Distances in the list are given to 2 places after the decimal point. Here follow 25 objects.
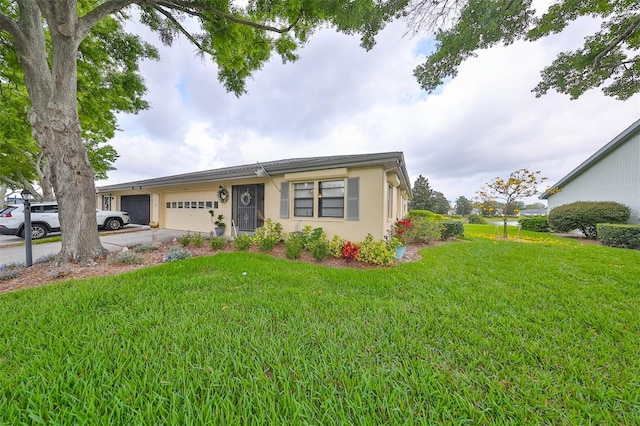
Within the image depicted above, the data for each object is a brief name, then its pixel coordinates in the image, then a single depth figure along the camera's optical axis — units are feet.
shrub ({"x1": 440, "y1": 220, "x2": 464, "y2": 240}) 29.86
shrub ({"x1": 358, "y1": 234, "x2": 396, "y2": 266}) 15.48
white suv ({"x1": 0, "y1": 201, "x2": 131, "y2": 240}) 25.96
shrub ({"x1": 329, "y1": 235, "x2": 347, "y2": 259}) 17.34
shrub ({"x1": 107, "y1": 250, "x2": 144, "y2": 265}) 14.89
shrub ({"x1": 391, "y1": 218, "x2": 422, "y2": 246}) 20.37
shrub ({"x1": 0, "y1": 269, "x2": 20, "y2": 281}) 12.31
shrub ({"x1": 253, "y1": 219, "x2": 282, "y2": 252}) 19.02
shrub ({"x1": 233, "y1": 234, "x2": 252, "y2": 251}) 19.38
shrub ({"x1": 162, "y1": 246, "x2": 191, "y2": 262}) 15.92
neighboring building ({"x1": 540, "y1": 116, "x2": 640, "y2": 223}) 28.71
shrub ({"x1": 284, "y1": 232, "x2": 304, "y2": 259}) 16.85
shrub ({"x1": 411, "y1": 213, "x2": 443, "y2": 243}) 25.82
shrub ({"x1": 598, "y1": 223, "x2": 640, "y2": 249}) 22.65
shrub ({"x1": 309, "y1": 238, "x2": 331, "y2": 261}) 16.26
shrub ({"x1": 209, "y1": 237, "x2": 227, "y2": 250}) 19.38
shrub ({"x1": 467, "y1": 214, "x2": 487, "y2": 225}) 73.56
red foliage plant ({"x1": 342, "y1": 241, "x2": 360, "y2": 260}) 16.34
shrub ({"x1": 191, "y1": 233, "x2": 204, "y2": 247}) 20.45
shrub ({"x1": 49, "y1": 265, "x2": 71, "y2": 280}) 12.34
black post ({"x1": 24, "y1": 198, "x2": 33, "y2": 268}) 14.42
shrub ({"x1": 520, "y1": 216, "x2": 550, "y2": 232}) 40.93
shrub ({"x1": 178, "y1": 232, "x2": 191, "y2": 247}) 20.59
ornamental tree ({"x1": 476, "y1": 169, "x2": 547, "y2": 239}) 31.60
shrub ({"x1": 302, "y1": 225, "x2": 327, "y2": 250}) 17.94
